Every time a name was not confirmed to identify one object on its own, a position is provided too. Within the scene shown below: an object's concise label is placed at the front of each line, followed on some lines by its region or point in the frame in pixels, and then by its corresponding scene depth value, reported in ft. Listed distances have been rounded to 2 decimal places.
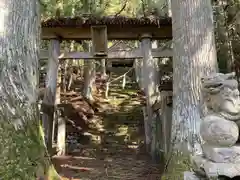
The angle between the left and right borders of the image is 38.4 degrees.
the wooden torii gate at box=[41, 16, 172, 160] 27.68
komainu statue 7.83
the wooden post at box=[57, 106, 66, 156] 29.73
